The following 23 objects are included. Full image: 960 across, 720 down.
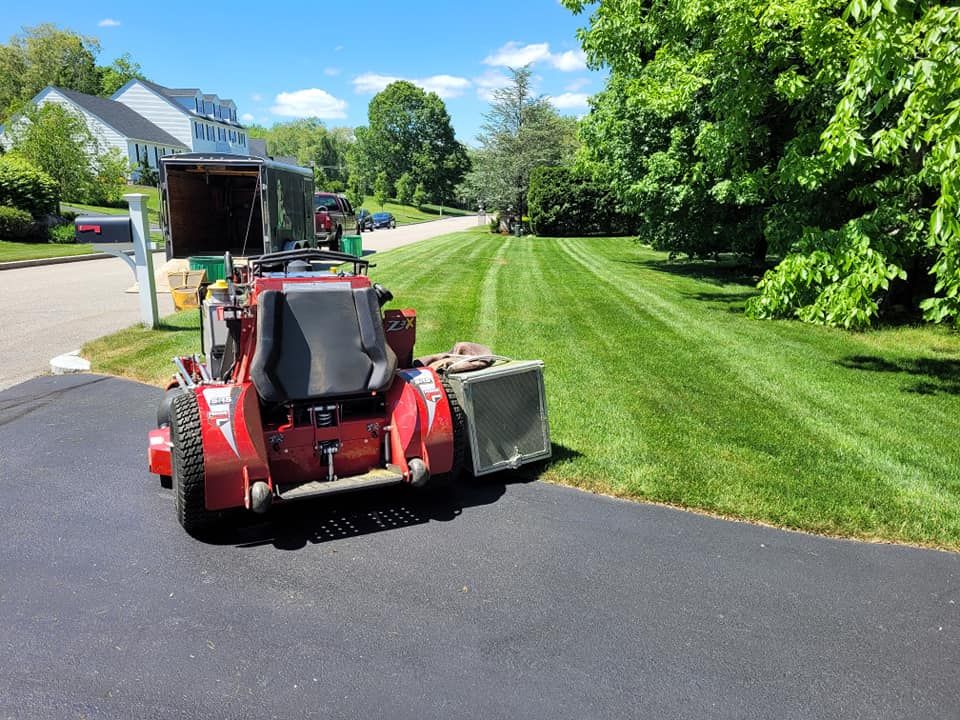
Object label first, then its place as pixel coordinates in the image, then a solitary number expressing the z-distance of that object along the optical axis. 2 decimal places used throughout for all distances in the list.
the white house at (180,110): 59.59
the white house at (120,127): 49.41
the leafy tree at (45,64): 66.00
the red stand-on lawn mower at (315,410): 4.08
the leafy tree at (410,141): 91.56
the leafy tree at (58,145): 32.16
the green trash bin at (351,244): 20.50
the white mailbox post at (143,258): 9.68
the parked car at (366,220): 43.22
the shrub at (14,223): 24.53
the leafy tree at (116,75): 81.94
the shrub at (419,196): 84.88
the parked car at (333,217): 23.14
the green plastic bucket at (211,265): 12.94
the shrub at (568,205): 32.56
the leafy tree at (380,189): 73.07
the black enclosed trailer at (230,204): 13.87
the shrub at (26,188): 25.84
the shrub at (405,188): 87.19
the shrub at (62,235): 25.77
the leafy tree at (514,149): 37.22
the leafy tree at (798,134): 6.02
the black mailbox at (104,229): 9.02
